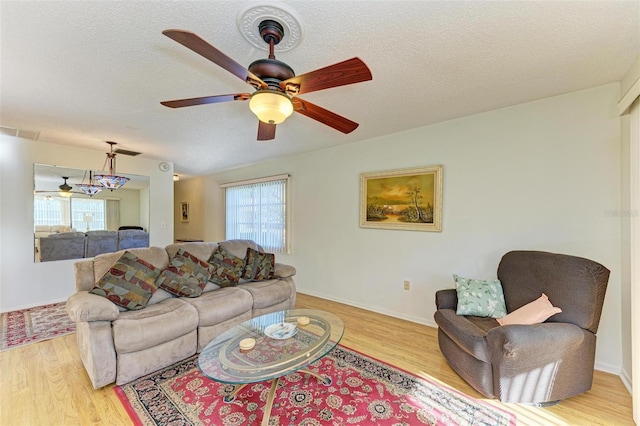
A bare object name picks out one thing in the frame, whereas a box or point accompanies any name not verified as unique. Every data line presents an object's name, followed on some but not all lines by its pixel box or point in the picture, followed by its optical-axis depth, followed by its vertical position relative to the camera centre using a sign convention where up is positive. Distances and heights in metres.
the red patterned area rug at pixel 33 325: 2.76 -1.32
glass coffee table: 1.57 -0.94
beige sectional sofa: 1.99 -0.93
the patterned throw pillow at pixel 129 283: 2.32 -0.64
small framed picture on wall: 7.25 +0.02
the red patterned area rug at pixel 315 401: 1.71 -1.33
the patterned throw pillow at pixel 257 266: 3.38 -0.69
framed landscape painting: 3.19 +0.17
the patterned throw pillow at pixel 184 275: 2.73 -0.67
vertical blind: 4.93 +0.03
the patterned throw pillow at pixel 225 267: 3.14 -0.67
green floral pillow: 2.31 -0.77
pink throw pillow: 2.00 -0.78
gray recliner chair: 1.76 -0.92
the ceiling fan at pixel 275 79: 1.34 +0.73
